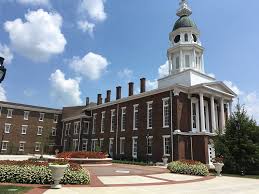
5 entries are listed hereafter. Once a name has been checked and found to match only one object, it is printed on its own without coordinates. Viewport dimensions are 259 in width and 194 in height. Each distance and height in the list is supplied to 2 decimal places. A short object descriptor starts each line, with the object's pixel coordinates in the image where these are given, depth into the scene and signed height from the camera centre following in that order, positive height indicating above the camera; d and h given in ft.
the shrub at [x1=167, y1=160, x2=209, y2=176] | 50.97 -8.69
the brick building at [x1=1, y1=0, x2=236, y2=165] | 76.86 +9.22
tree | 59.37 -2.71
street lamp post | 20.82 +6.11
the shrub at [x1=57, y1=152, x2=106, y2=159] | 66.14 -7.56
